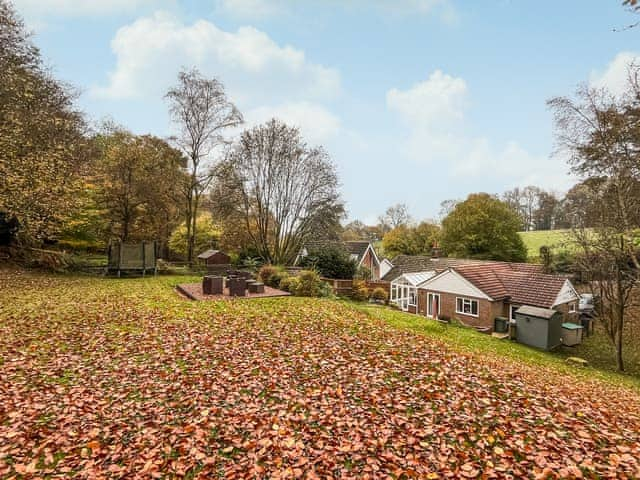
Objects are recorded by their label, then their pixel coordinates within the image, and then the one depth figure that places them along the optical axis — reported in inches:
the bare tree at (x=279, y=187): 935.7
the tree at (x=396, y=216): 2273.0
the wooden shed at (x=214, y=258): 918.4
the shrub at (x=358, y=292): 836.0
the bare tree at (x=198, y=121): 921.5
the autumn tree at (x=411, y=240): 1734.7
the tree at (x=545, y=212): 2299.5
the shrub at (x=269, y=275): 719.1
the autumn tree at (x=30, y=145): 553.0
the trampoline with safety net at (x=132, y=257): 753.6
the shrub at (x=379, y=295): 926.4
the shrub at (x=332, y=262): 925.2
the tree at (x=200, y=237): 1154.0
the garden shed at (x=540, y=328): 618.2
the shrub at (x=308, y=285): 631.2
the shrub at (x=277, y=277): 707.5
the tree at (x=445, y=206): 1887.8
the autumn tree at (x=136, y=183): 761.6
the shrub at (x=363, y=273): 1051.6
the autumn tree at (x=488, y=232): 1418.6
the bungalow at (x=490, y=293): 721.6
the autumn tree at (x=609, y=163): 511.8
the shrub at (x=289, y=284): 644.7
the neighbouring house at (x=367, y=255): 1417.3
